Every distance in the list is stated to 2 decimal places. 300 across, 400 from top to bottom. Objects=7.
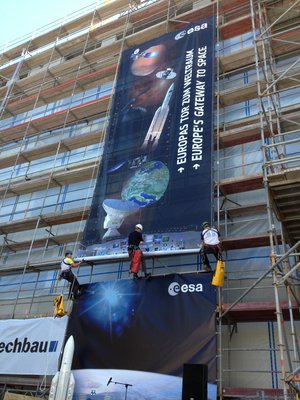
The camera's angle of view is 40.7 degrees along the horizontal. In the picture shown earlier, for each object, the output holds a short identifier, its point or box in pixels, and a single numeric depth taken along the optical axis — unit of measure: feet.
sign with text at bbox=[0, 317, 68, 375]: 28.02
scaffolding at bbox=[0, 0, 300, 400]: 25.05
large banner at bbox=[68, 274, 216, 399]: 23.81
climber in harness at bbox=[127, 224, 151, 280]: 27.17
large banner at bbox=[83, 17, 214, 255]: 29.09
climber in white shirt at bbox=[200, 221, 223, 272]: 25.02
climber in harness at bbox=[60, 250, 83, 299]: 29.19
